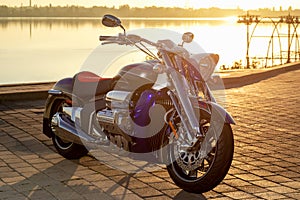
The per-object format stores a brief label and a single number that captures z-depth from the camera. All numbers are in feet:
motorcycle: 17.85
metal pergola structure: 96.99
